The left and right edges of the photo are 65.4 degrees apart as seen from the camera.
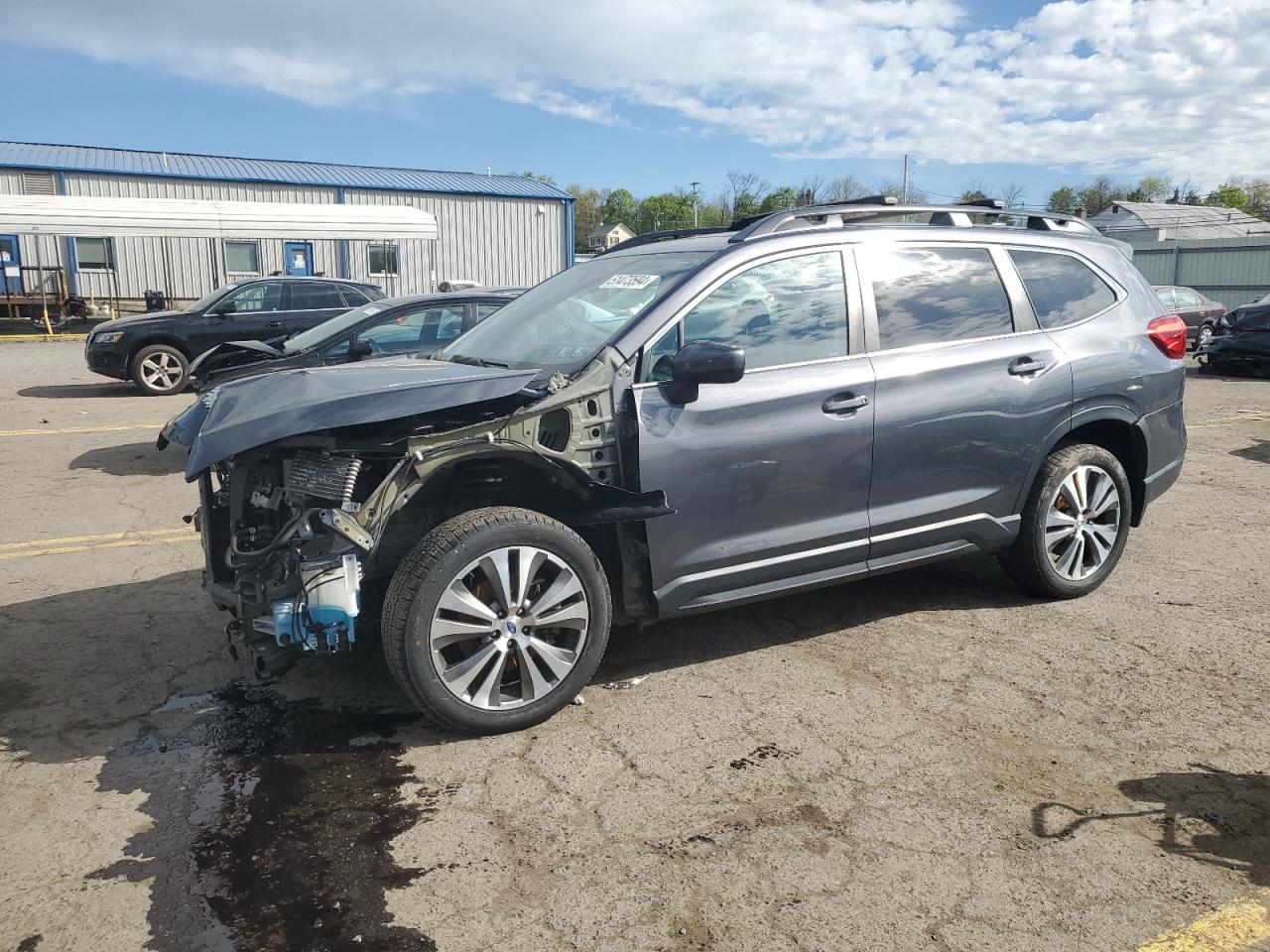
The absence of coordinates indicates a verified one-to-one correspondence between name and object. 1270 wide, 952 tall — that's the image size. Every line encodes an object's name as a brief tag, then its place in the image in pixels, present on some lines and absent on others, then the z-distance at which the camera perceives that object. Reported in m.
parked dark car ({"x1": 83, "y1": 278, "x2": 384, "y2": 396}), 13.38
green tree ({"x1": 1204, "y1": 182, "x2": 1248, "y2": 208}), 86.04
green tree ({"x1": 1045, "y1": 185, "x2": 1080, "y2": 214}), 85.64
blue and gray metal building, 29.55
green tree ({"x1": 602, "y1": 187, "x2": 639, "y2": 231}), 115.56
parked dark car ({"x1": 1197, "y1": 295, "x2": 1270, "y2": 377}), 16.59
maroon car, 22.70
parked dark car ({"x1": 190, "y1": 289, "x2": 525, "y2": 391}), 8.45
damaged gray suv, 3.62
